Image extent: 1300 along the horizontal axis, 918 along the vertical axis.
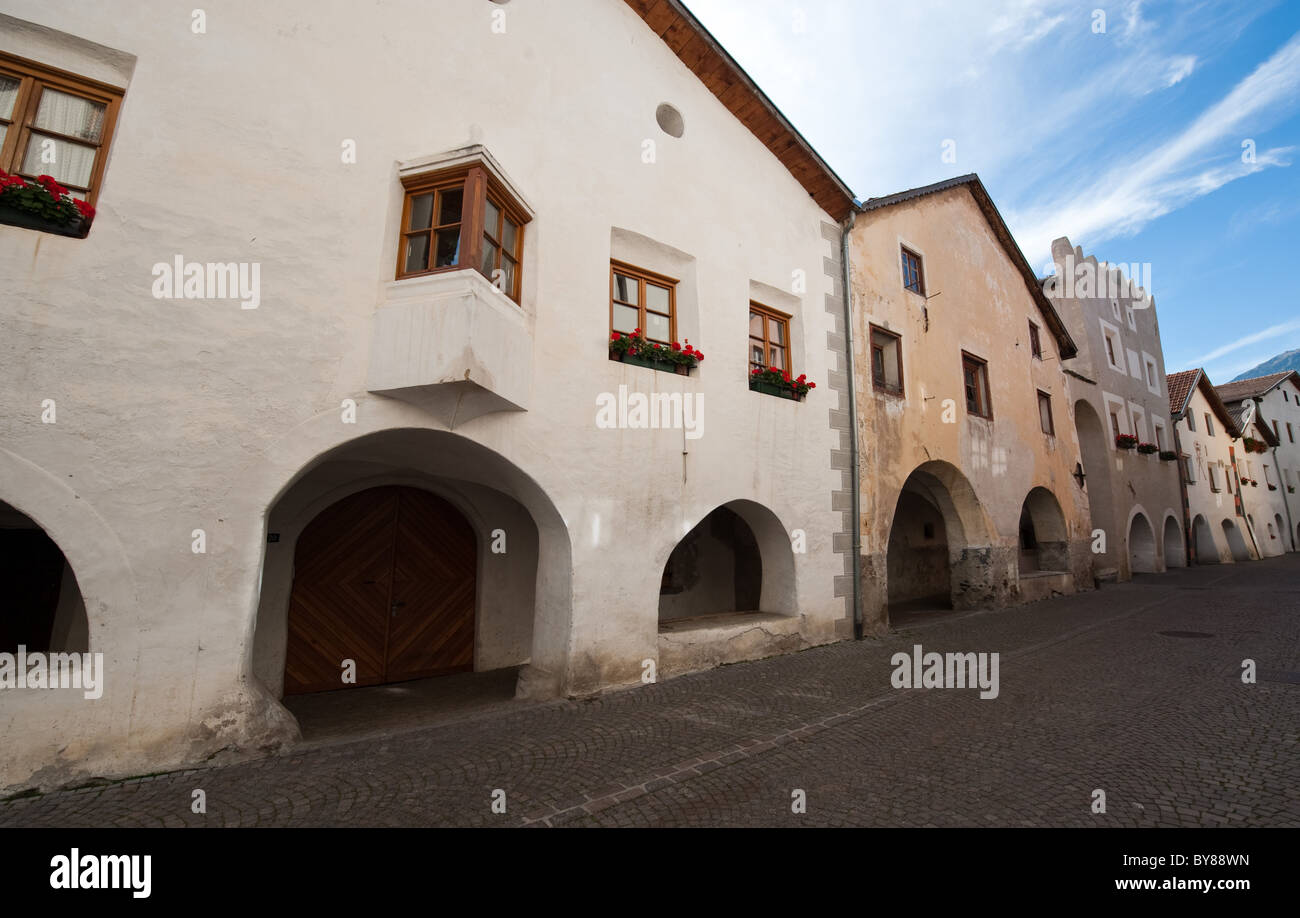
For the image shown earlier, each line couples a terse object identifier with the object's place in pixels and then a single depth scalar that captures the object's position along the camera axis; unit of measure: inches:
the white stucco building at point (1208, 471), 949.8
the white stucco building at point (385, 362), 159.9
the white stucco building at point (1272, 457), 1168.0
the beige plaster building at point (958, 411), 409.1
